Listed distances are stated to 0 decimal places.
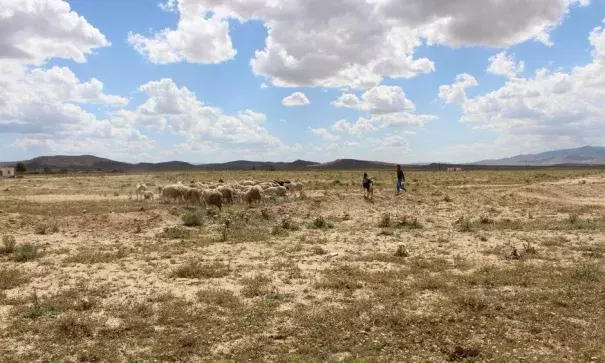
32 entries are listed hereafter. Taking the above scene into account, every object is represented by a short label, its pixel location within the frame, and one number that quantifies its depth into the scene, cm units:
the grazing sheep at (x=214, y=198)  2436
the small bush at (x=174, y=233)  1592
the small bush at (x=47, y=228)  1655
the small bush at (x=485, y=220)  1881
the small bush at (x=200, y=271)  1070
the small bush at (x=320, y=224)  1819
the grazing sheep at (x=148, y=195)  2972
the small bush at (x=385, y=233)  1638
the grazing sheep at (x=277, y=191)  2937
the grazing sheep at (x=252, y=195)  2572
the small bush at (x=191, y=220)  1872
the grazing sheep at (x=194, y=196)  2585
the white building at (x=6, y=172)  7862
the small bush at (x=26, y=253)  1239
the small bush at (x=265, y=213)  2047
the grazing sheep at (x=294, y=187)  3266
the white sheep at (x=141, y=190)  3090
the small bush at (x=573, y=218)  1802
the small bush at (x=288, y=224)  1784
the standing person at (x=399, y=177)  2837
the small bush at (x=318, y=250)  1319
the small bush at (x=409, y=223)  1817
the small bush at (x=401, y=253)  1268
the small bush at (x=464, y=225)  1712
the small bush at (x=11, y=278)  983
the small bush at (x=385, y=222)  1831
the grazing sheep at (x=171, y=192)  2689
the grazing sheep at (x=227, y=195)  2630
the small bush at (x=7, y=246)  1326
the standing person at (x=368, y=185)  2584
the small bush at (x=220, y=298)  859
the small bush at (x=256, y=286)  925
